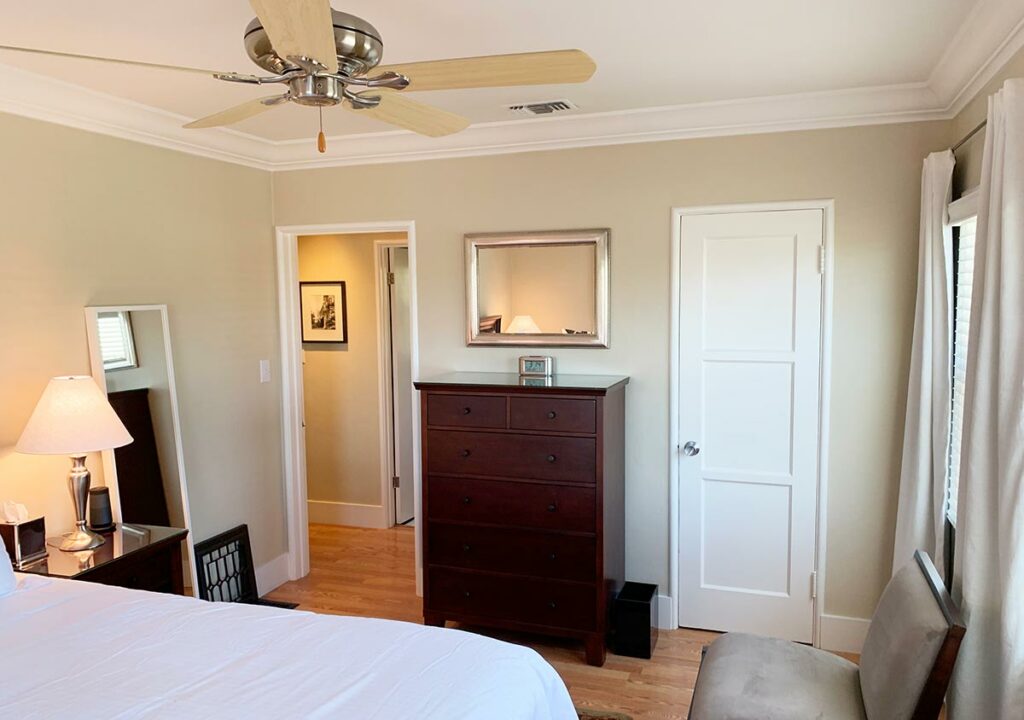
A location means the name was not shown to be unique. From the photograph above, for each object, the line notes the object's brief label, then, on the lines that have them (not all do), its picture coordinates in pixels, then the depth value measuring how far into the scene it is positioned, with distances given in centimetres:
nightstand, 279
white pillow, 237
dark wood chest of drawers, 340
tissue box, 277
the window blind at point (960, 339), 290
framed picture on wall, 542
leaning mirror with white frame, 332
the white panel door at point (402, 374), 543
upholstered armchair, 195
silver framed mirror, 378
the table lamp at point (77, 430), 280
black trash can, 351
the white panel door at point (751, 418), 351
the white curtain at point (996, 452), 198
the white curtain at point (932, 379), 296
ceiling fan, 167
